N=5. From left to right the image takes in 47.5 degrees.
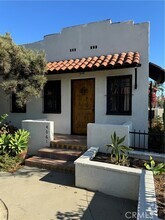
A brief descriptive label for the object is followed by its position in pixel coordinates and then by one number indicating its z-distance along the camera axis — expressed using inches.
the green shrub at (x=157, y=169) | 172.7
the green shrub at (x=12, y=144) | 261.6
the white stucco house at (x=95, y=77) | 298.2
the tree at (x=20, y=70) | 292.2
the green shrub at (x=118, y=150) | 209.6
